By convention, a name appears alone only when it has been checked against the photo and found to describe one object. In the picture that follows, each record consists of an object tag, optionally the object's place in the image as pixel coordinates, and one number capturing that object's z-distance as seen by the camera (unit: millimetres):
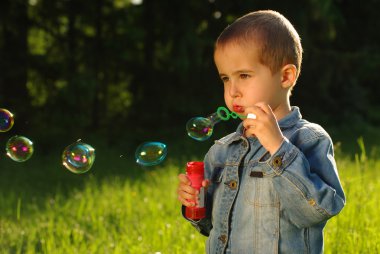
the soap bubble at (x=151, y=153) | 3258
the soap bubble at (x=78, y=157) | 3559
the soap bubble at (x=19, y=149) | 3924
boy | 2431
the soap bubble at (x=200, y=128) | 3135
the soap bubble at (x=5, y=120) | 4020
